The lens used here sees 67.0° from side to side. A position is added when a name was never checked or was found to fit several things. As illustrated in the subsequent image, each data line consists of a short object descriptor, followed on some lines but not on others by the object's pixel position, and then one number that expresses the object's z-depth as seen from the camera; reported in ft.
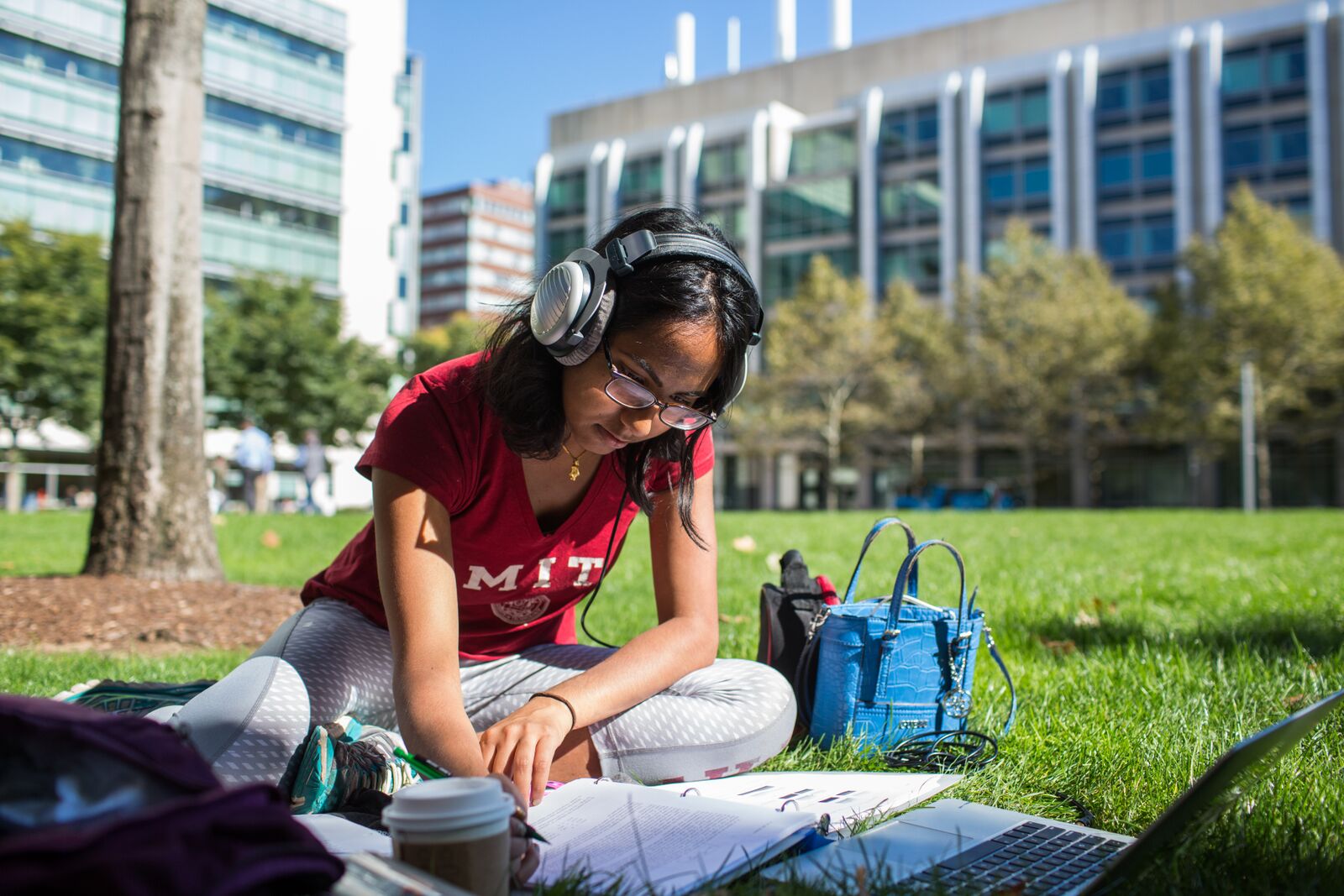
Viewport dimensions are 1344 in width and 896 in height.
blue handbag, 8.65
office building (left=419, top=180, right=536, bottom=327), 341.62
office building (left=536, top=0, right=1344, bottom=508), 126.41
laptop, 4.88
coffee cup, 4.41
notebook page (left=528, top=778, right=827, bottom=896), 5.46
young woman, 6.72
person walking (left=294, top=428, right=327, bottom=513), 72.64
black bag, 9.71
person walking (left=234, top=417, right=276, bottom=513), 60.90
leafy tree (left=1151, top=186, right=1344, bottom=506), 96.07
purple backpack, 3.25
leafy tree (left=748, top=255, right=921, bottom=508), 118.32
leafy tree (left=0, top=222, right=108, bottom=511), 78.07
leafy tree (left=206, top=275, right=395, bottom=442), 96.53
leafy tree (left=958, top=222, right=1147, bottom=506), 108.27
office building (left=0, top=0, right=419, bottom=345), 110.01
